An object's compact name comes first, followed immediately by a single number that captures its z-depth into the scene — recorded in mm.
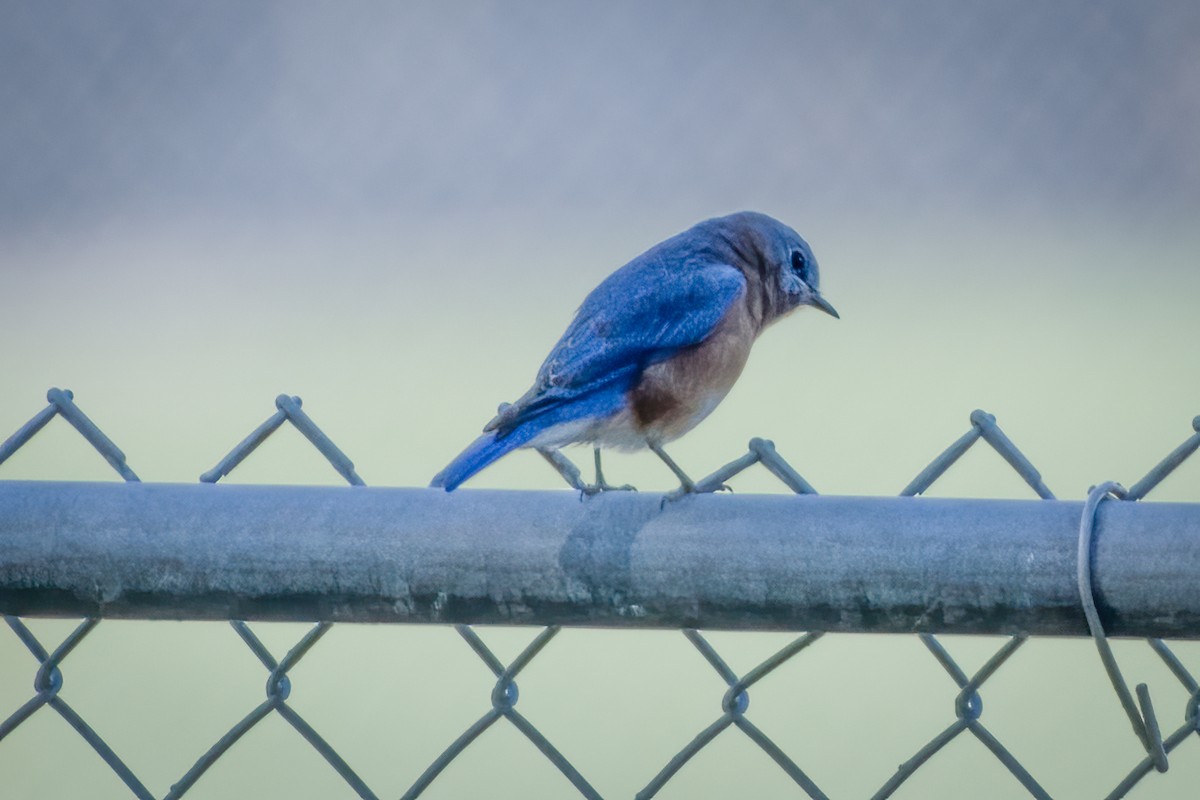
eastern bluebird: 7139
